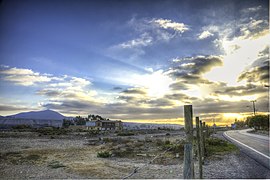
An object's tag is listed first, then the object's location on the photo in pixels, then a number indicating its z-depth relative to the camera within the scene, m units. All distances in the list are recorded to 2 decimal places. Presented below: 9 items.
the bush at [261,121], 72.23
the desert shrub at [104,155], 16.72
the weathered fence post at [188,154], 5.80
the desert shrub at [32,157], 16.11
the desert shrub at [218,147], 17.96
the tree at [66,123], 109.85
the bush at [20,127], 76.20
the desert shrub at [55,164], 12.89
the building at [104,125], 91.75
